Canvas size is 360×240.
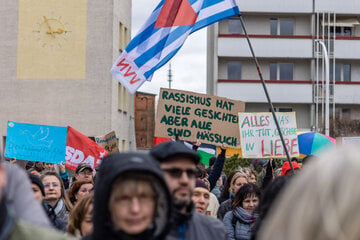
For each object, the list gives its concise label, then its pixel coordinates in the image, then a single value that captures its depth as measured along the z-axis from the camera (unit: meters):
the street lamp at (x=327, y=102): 32.87
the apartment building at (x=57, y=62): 38.31
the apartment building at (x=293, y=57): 52.88
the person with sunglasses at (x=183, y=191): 4.32
